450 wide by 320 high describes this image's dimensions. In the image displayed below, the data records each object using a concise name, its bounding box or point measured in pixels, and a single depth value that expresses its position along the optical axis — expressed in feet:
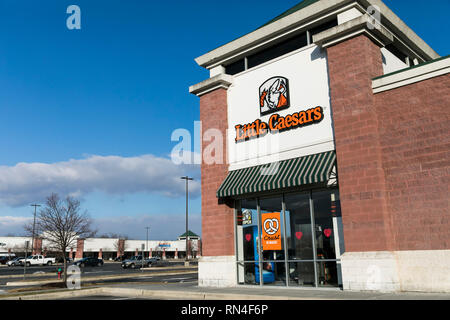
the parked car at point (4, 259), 253.16
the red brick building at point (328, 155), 43.88
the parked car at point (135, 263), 173.27
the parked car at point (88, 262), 189.44
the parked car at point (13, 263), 225.62
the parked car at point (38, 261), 224.74
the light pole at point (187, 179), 201.81
